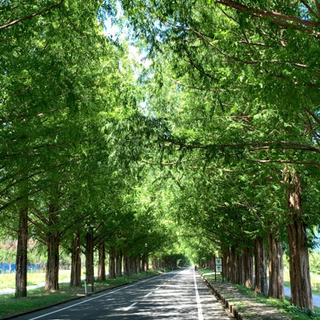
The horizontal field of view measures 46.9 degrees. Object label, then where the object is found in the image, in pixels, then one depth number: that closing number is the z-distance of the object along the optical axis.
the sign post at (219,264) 33.04
